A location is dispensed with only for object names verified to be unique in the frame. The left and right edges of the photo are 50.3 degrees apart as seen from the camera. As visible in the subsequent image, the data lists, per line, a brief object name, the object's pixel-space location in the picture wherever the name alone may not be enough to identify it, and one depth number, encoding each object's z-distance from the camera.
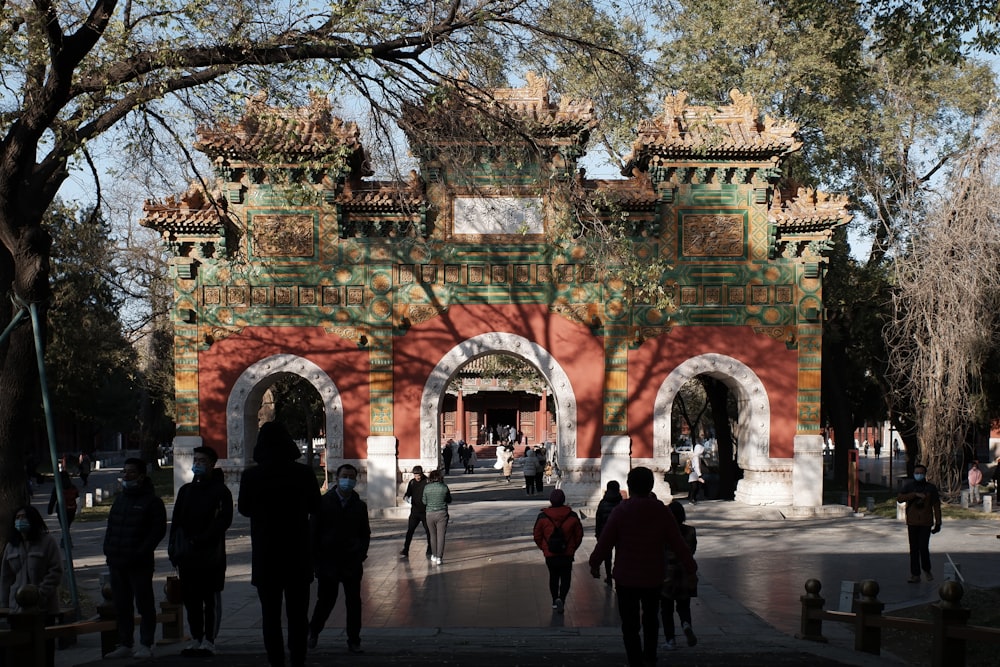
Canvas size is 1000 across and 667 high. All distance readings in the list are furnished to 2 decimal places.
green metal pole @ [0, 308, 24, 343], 10.38
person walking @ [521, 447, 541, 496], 27.48
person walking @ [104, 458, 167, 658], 8.65
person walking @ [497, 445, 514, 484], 34.78
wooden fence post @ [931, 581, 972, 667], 8.33
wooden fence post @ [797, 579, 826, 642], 10.02
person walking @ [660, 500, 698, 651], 9.12
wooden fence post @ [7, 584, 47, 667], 7.68
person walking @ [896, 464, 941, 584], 13.35
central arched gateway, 21.25
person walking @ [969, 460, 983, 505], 24.83
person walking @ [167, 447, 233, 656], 8.41
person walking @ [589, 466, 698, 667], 7.52
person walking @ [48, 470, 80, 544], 19.91
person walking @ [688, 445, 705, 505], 23.57
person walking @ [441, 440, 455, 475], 37.91
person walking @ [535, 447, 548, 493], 27.70
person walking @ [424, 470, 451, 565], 14.70
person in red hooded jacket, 11.19
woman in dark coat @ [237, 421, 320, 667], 7.11
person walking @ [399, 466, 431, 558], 15.11
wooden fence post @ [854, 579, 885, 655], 9.51
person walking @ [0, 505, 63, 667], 8.83
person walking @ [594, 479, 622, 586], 11.95
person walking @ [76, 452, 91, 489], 33.89
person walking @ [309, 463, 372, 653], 8.96
